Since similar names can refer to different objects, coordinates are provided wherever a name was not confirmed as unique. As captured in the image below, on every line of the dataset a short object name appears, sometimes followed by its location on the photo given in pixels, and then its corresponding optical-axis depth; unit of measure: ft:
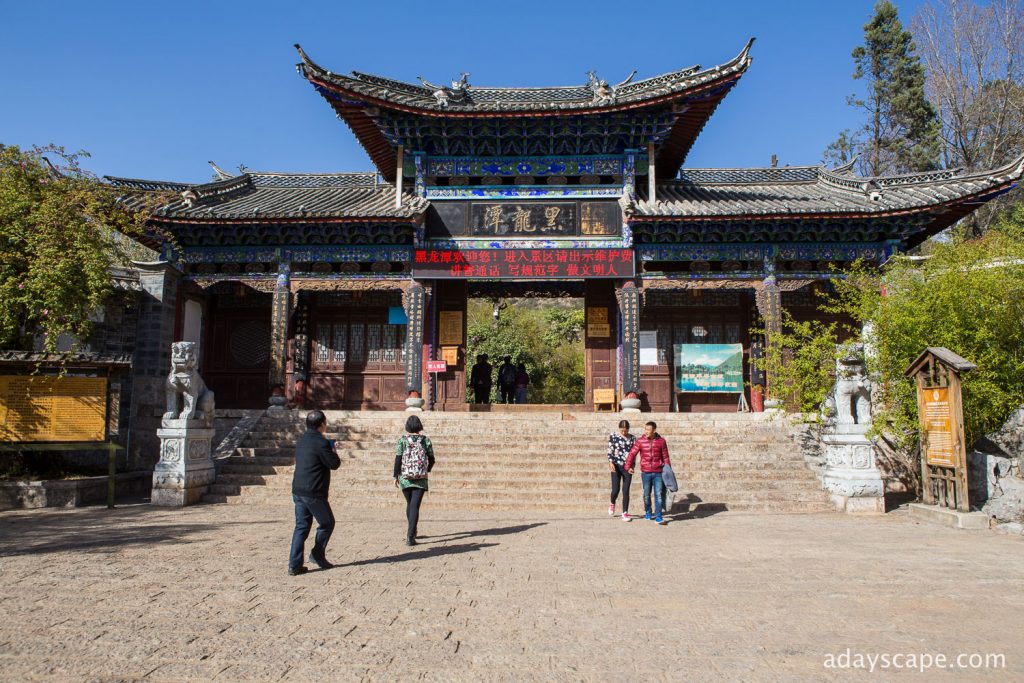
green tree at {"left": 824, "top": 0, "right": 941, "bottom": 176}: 88.84
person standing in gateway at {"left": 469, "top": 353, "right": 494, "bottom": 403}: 53.16
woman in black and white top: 26.50
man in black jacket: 17.25
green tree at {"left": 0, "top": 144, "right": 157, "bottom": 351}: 30.22
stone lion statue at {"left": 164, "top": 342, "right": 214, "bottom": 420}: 30.76
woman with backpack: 20.70
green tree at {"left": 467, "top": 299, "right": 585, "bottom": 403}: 93.15
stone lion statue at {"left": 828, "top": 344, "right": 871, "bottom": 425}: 29.78
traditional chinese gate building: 42.70
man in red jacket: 25.99
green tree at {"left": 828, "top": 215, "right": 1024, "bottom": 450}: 27.71
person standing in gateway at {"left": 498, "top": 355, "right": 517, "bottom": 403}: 56.24
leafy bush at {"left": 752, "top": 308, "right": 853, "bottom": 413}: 33.76
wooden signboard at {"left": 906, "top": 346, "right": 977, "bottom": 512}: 25.58
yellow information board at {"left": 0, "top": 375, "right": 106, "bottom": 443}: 29.76
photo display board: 47.96
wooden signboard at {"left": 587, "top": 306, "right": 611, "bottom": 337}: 48.26
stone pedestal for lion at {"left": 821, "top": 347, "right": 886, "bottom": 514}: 28.63
